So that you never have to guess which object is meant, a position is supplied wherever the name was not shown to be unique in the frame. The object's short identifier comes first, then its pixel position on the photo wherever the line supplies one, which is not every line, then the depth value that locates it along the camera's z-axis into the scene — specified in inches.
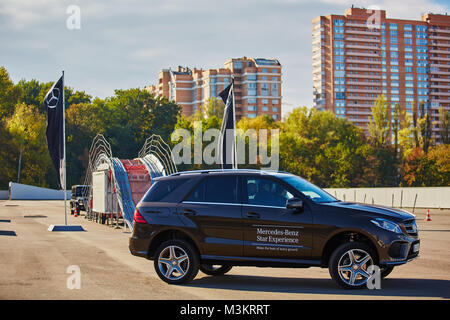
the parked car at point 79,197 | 1503.4
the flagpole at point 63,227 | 941.8
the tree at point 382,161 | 3784.5
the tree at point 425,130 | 3956.7
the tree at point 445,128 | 4117.1
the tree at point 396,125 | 4554.6
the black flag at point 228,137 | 1045.8
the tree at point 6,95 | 3725.4
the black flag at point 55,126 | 943.0
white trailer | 1123.3
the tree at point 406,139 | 4323.8
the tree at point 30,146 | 3403.1
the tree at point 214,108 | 5659.5
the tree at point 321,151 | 3614.7
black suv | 376.5
